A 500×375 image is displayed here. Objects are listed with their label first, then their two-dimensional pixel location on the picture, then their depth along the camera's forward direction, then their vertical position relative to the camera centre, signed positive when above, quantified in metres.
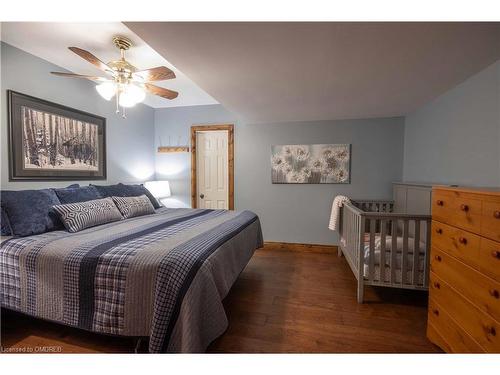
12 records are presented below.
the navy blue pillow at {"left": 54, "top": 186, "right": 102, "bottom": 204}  1.99 -0.19
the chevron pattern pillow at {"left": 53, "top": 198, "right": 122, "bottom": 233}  1.70 -0.34
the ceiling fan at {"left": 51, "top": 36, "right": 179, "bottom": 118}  1.76 +0.90
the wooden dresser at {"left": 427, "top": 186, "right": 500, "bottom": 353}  0.98 -0.50
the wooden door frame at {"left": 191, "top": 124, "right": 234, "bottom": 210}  3.52 +0.35
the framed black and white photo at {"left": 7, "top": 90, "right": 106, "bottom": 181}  1.92 +0.37
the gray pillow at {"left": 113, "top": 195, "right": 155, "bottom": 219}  2.23 -0.34
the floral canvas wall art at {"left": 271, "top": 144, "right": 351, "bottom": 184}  3.19 +0.23
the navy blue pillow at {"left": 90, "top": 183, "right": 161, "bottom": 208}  2.43 -0.19
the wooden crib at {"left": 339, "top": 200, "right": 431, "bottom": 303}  1.84 -0.72
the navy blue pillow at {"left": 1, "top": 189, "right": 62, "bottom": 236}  1.54 -0.29
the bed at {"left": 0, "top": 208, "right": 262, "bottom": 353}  1.06 -0.62
